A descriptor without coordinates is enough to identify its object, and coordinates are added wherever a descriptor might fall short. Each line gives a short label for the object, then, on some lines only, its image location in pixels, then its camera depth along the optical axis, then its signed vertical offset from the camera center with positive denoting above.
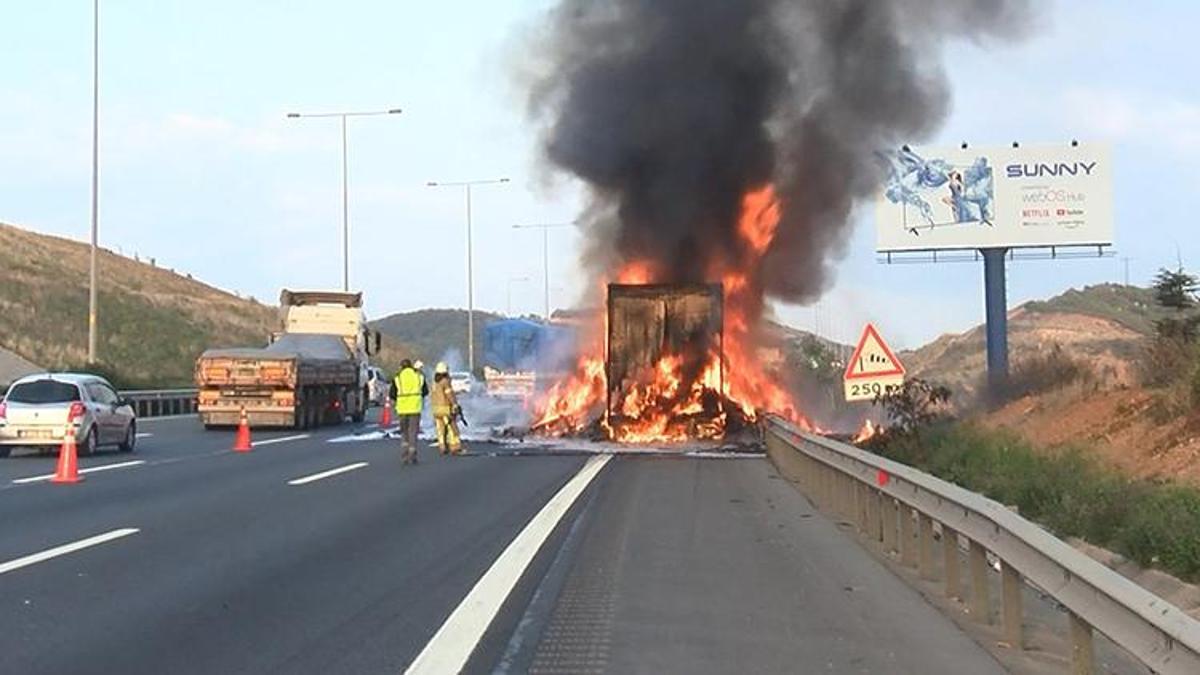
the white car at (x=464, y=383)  55.08 +0.36
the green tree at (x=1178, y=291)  30.95 +1.98
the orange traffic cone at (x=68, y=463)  18.59 -0.85
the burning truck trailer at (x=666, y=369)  27.66 +0.39
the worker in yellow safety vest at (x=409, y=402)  22.19 -0.15
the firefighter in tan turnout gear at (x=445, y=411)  24.52 -0.32
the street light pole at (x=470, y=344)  74.88 +2.51
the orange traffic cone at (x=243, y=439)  26.23 -0.80
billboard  41.81 +5.36
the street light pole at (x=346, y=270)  57.12 +4.78
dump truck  33.00 +0.52
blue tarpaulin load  53.63 +1.89
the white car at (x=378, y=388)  47.98 +0.17
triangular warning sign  17.72 +0.30
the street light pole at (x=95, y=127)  38.69 +7.11
